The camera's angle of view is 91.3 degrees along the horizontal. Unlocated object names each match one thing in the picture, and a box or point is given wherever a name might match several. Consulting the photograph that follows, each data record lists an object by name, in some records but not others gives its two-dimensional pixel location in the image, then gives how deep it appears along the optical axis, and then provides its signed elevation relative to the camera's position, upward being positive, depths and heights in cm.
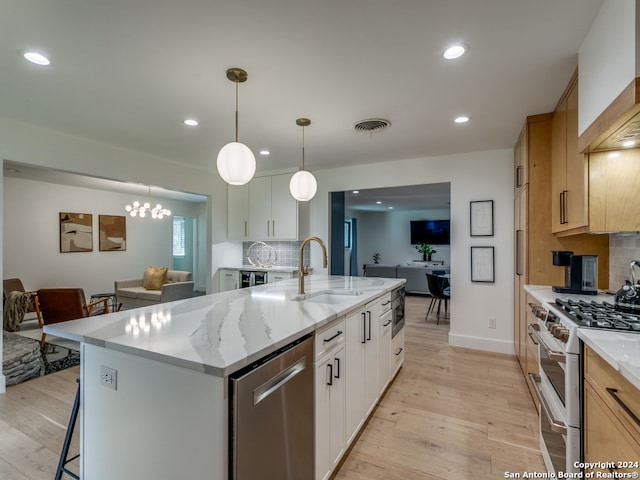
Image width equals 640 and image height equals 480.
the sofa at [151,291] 528 -93
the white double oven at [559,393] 142 -76
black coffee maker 215 -23
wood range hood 126 +55
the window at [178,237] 834 +12
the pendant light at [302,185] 282 +52
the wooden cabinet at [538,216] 273 +23
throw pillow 607 -71
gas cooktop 136 -36
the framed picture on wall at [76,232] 597 +18
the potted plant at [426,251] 898 -26
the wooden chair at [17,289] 488 -76
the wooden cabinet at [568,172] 200 +51
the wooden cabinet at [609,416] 98 -62
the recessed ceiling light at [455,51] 181 +113
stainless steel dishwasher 104 -67
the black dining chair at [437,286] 507 -73
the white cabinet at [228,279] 492 -59
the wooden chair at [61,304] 362 -73
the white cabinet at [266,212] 470 +47
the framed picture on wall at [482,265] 378 -27
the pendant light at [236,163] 196 +50
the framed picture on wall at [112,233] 653 +18
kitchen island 103 -52
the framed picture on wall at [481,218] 379 +30
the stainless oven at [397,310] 284 -65
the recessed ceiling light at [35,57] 185 +112
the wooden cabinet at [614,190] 177 +30
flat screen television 877 +29
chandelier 565 +58
